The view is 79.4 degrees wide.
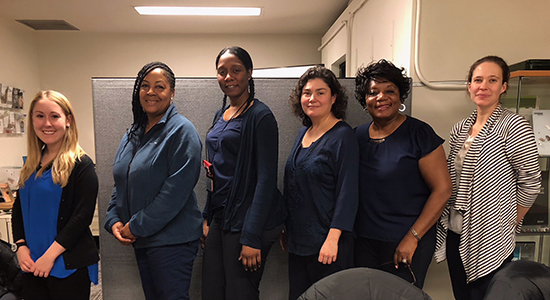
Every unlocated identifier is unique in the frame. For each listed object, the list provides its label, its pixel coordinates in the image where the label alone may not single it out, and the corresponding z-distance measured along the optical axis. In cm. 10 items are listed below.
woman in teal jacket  136
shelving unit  191
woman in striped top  150
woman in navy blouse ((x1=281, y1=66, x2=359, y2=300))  138
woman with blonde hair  136
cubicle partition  197
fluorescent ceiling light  375
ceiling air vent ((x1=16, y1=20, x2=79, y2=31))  415
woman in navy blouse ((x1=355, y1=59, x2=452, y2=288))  144
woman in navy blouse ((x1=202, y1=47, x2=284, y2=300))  138
